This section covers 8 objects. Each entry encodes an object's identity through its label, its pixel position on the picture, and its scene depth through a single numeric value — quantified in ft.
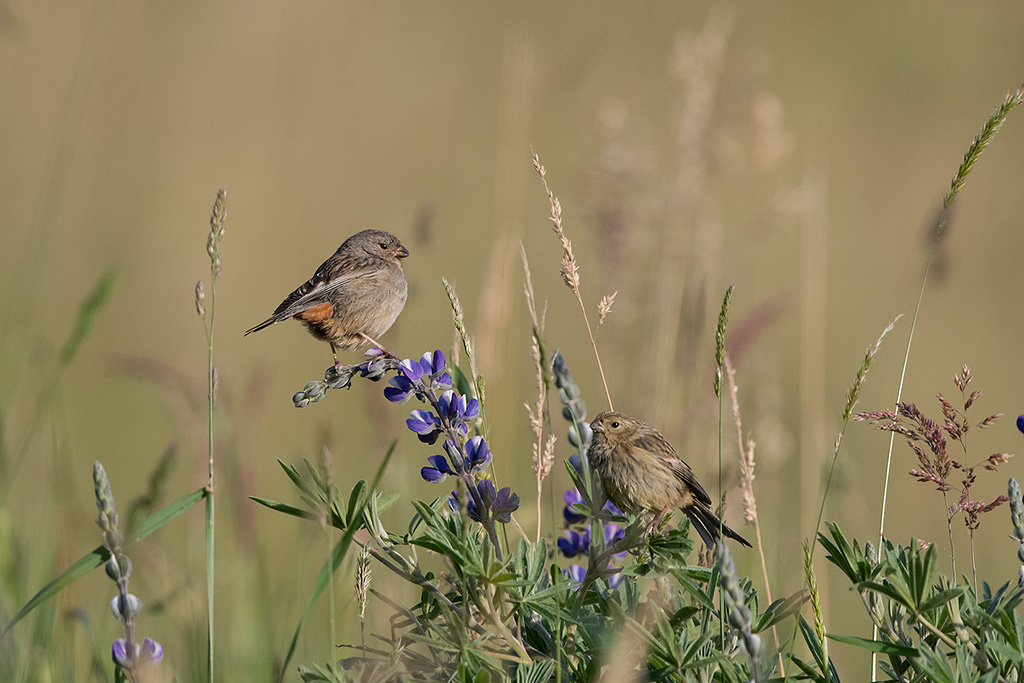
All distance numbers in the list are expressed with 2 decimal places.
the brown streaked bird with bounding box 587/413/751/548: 16.25
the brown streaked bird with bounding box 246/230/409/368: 24.71
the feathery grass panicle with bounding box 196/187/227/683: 12.55
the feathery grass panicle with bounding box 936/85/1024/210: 14.24
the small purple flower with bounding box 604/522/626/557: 17.58
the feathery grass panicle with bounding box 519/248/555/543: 13.66
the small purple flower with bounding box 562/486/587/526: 16.71
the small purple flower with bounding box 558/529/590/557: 17.40
